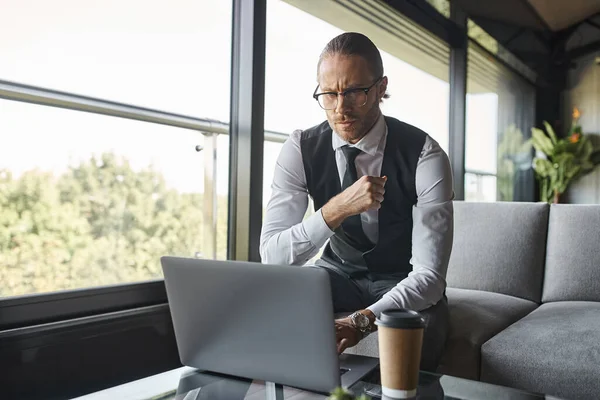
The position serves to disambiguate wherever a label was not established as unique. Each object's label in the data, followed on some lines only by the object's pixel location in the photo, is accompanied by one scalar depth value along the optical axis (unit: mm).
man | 1685
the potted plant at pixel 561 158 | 6191
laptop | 957
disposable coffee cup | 907
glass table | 1066
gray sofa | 1606
